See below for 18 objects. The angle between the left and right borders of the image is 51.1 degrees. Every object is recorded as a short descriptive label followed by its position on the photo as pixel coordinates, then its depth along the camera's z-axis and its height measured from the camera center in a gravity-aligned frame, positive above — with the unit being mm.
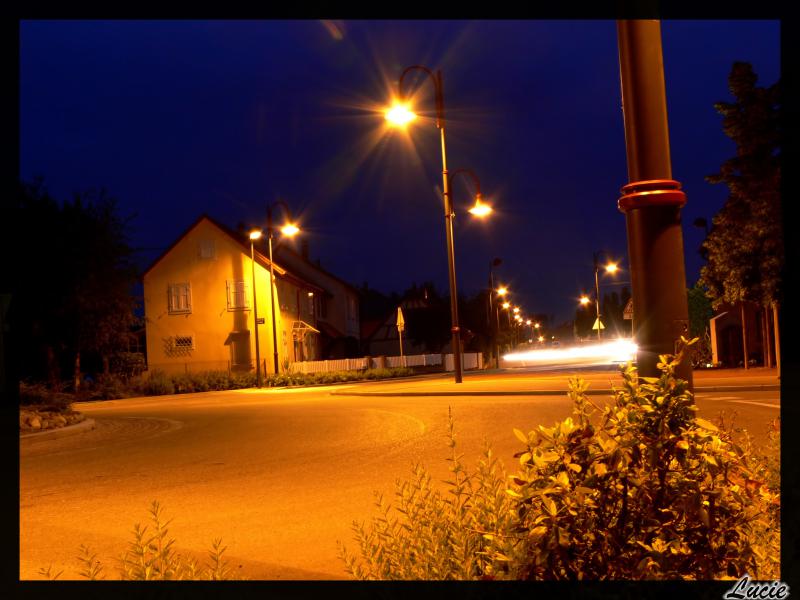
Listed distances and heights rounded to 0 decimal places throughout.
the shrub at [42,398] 19703 -586
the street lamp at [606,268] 56341 +5478
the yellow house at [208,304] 51688 +3907
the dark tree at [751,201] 29797 +5112
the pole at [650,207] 3980 +667
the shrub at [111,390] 38531 -900
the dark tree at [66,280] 40812 +4614
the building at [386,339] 83000 +1927
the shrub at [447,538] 4176 -959
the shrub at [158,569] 4152 -1019
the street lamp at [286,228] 40928 +6601
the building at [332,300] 69125 +5115
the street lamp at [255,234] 39541 +6158
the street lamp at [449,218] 26641 +4489
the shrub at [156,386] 39562 -829
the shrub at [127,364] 46556 +372
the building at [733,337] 34875 +235
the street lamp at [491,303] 61562 +3556
